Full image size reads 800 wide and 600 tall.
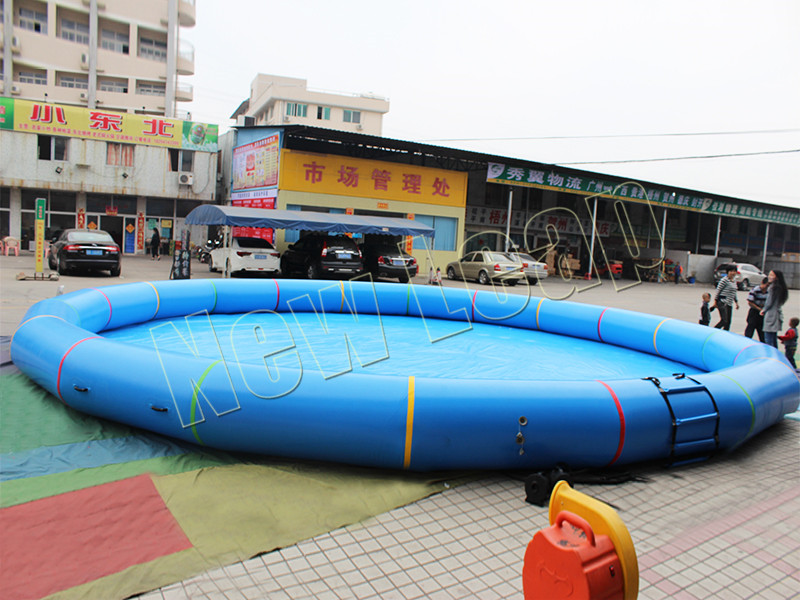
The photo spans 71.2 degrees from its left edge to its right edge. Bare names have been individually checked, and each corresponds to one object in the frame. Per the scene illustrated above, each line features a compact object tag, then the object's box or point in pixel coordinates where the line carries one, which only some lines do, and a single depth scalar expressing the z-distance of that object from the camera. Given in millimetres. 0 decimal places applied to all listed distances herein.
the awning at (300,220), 16714
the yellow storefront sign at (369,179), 22234
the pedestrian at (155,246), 24453
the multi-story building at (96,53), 36031
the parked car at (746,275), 28922
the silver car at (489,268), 21922
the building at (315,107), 53062
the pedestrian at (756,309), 9742
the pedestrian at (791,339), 8498
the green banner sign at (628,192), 25922
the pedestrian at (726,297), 10383
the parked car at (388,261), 19516
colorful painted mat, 3080
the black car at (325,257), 18125
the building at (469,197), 22562
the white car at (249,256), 17453
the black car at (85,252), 15727
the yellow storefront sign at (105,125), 23359
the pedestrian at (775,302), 8883
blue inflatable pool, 4355
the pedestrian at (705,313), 10680
